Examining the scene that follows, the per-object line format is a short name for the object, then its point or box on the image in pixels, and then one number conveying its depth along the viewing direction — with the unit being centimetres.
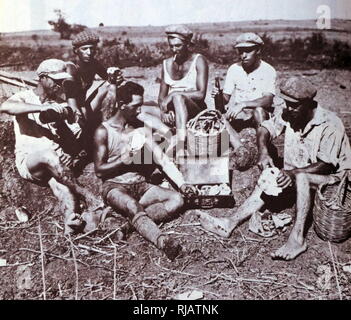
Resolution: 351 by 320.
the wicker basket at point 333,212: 343
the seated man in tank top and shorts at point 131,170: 361
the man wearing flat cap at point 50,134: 369
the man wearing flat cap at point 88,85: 372
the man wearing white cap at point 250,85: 370
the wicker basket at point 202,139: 360
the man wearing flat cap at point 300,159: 353
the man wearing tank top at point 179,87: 369
